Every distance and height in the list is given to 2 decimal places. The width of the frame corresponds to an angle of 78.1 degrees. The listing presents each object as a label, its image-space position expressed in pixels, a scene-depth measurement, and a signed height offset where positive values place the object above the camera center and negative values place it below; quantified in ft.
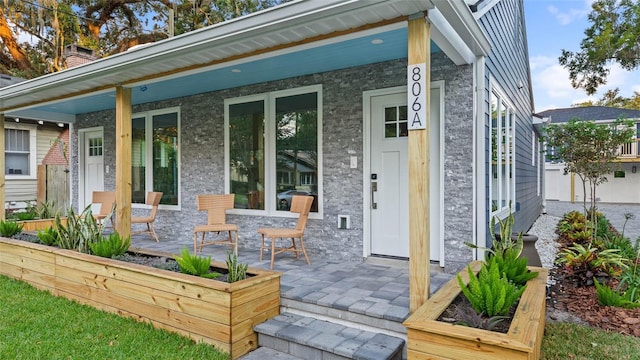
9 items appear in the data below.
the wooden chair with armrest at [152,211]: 19.94 -1.60
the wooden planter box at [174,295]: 9.37 -3.15
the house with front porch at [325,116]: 10.87 +2.71
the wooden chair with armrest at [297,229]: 14.47 -1.91
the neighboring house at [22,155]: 35.73 +2.51
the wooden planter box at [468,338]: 6.49 -2.72
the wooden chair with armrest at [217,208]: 17.21 -1.27
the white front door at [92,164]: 26.05 +1.14
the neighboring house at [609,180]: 58.23 -0.35
